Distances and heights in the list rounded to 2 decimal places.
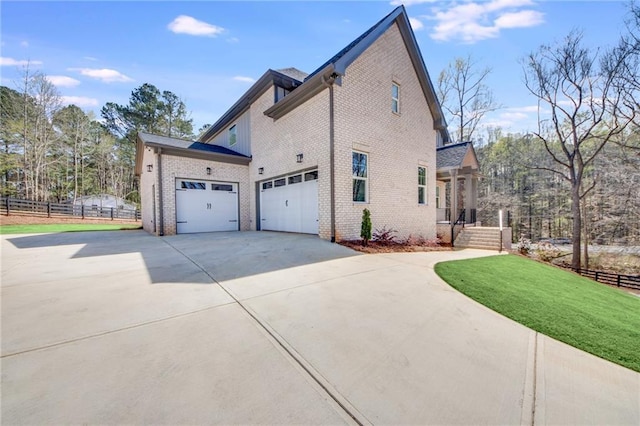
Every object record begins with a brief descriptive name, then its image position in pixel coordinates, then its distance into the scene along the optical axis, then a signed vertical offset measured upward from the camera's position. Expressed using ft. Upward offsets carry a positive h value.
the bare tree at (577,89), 42.09 +21.39
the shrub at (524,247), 42.70 -7.20
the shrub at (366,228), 25.80 -2.13
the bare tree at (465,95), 75.76 +34.85
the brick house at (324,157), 27.09 +6.91
